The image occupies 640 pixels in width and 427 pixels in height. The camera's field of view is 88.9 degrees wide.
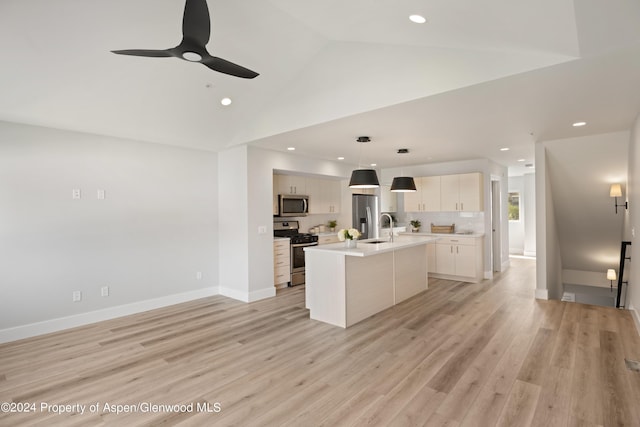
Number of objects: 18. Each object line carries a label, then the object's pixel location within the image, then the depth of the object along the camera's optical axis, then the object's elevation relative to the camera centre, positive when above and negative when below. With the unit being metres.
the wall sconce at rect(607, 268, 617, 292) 6.64 -1.33
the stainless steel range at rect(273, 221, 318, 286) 6.24 -0.55
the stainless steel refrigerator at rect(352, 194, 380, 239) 7.94 +0.00
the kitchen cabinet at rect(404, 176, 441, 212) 7.01 +0.37
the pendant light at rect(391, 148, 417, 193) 5.25 +0.47
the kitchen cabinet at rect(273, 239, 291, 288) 5.95 -0.88
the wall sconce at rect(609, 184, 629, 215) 5.12 +0.30
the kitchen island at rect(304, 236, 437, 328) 4.07 -0.89
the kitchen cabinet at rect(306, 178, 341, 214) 7.16 +0.46
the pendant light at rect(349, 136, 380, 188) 4.41 +0.48
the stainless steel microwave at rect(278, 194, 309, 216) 6.46 +0.22
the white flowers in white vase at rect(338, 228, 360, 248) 4.45 -0.30
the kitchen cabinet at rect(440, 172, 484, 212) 6.51 +0.41
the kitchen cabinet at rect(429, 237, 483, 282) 6.29 -0.91
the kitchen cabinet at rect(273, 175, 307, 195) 6.55 +0.66
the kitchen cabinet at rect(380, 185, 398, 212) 8.17 +0.35
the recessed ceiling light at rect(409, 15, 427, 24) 2.55 +1.54
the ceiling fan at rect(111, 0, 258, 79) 1.91 +1.11
